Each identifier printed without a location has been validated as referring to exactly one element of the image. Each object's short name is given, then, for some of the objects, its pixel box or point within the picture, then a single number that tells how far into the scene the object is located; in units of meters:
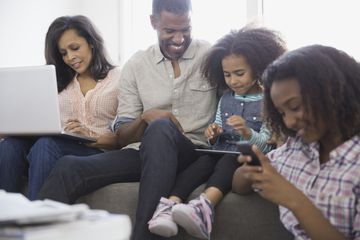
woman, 1.65
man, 1.41
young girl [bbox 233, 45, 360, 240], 0.95
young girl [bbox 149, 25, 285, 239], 1.36
